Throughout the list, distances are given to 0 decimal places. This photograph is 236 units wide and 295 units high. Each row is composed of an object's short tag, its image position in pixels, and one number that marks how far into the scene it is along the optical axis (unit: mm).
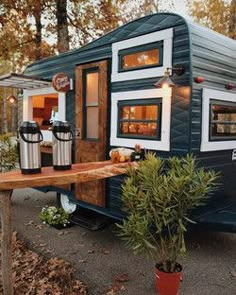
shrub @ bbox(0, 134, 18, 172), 7438
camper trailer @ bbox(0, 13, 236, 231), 3951
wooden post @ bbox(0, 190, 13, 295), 3107
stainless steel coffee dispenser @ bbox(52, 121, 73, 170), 3479
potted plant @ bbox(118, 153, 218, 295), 3121
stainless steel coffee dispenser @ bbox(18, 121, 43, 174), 3275
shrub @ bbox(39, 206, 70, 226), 5578
